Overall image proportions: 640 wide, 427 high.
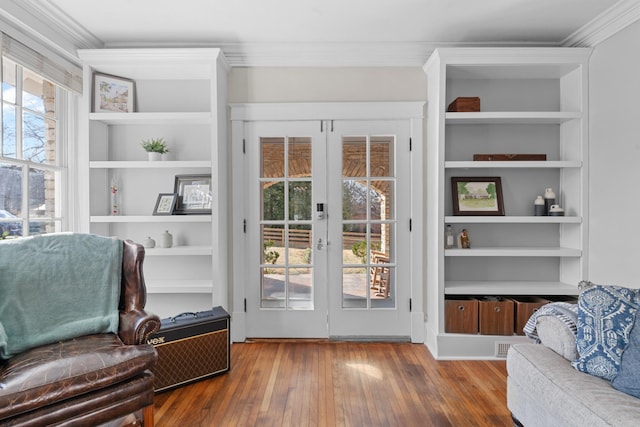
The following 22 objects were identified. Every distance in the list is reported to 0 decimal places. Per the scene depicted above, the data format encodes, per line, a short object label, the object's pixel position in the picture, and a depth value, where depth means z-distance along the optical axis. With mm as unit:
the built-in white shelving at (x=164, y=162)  3166
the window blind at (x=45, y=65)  2525
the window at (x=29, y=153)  2672
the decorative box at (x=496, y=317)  3102
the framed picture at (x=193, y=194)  3357
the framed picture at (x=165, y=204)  3336
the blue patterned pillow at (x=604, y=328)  1672
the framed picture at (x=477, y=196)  3291
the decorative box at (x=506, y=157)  3172
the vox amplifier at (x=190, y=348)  2539
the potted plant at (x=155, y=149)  3277
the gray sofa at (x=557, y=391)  1449
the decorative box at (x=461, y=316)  3125
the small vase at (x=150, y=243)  3309
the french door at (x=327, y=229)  3467
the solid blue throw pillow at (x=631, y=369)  1560
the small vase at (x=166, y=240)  3326
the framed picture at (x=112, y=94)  3229
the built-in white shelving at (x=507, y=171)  3104
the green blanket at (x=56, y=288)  1988
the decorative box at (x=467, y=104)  3160
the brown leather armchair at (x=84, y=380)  1614
